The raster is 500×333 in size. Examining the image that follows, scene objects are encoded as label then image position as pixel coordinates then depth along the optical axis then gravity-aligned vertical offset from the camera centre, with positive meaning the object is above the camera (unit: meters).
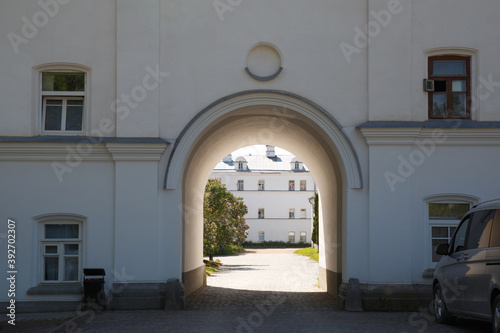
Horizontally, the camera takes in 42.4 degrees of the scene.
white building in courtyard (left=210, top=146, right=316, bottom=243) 86.56 +0.01
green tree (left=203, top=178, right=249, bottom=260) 42.31 -1.29
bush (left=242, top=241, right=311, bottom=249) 80.88 -6.53
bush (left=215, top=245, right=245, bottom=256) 61.70 -5.60
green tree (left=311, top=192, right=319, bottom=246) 41.88 -1.95
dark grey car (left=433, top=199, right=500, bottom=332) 9.95 -1.28
